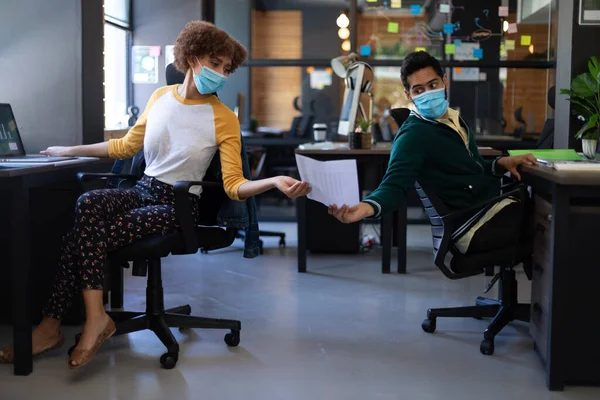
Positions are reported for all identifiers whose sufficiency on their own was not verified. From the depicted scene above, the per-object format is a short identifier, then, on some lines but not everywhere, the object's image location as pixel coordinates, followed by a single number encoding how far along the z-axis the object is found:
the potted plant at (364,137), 4.83
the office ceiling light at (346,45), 7.14
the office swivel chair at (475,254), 2.97
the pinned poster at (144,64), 6.66
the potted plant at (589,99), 3.23
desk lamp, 4.95
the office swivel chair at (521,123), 7.16
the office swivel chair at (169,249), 2.82
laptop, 3.30
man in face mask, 2.97
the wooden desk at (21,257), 2.68
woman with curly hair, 2.73
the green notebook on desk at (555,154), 3.13
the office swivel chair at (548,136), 5.24
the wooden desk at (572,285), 2.54
